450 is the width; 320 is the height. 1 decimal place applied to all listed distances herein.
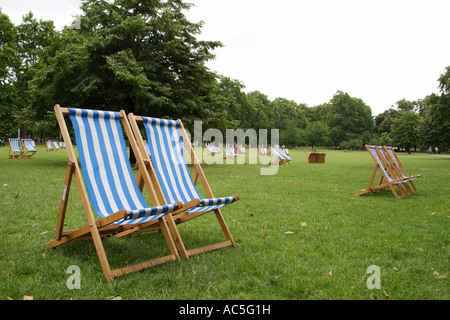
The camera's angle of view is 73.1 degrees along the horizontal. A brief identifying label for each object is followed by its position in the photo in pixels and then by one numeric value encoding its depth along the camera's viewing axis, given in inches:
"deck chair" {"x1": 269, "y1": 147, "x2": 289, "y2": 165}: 645.9
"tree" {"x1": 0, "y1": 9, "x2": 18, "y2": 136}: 787.2
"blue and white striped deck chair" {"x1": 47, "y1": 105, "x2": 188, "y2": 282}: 105.4
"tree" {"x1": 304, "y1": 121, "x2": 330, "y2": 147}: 2709.2
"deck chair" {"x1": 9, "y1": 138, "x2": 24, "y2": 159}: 645.3
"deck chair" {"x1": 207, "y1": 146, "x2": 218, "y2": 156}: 978.1
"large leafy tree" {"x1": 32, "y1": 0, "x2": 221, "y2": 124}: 479.8
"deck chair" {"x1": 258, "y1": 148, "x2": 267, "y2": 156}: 976.1
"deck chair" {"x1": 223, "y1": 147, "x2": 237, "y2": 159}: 855.7
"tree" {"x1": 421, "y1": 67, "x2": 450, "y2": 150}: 835.8
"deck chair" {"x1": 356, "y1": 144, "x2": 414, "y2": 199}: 262.6
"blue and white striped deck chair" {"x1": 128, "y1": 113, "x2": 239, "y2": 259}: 126.2
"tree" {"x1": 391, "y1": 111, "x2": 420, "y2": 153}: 2039.9
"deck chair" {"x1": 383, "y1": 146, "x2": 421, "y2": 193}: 304.0
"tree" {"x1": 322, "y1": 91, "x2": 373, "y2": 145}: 2827.3
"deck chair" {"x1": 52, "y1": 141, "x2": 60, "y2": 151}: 1222.0
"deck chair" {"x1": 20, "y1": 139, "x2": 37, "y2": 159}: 660.7
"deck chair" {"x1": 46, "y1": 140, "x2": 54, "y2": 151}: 1197.6
